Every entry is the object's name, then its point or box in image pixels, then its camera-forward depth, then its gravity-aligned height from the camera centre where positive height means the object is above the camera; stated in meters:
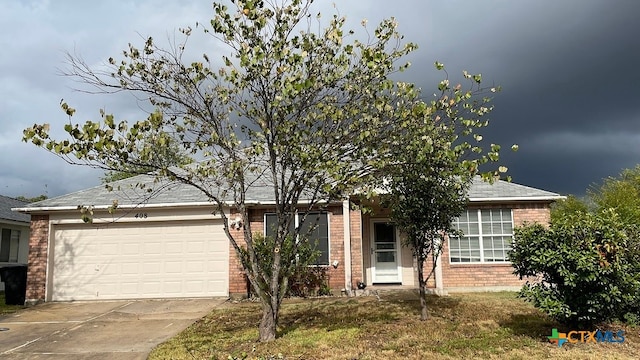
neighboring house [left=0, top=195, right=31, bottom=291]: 18.19 +0.51
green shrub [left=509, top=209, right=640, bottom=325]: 6.72 -0.43
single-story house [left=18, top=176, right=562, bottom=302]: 13.22 -0.10
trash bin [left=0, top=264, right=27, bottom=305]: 13.30 -1.09
